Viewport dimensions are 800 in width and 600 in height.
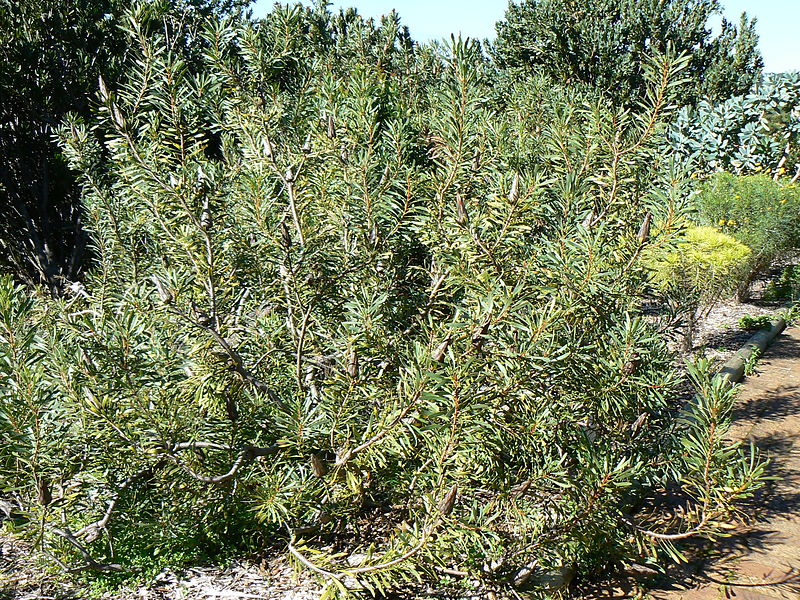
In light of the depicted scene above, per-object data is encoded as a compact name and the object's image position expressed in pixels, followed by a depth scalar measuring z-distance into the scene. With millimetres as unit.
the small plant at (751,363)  6008
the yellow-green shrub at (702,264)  6176
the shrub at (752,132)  10742
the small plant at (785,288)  9008
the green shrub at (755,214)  8211
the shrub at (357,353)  2260
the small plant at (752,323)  7492
